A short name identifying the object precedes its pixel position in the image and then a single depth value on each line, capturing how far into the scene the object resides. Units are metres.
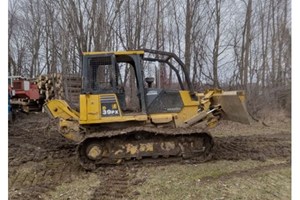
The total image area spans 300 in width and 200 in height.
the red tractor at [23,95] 15.64
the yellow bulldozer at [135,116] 6.05
